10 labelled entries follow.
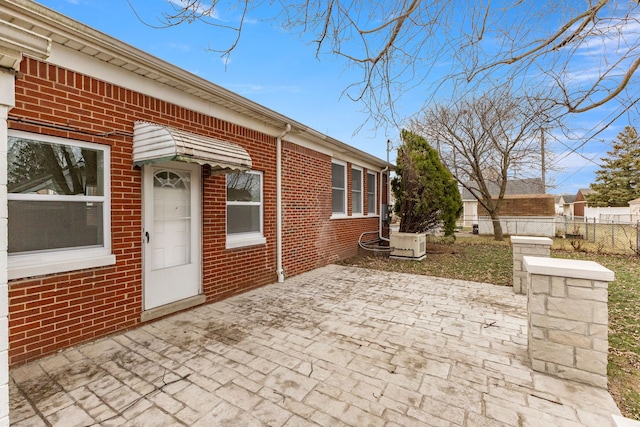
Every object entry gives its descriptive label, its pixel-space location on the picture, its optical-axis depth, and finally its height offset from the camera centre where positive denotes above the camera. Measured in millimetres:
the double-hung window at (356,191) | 9938 +693
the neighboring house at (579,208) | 43356 +495
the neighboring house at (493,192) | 21864 +1514
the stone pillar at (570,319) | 2615 -1004
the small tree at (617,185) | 29152 +2696
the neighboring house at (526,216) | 16797 -303
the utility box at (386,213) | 11702 -75
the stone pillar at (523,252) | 5328 -761
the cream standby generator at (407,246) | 9109 -1093
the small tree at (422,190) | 9586 +706
